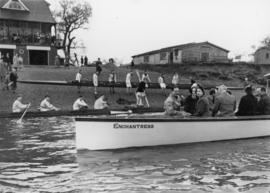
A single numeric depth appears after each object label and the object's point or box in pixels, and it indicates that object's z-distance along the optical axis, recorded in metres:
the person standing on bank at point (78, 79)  36.97
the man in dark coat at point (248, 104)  16.39
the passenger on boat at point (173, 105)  15.31
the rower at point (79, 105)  26.59
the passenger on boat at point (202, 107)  15.12
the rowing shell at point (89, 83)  37.25
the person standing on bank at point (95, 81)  36.62
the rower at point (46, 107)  26.88
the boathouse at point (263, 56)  78.00
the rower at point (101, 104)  27.22
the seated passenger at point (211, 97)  16.93
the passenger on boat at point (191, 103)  15.82
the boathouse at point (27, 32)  56.03
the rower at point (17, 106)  25.89
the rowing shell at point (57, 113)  25.70
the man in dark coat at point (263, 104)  16.95
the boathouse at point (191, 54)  68.81
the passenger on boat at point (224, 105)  15.79
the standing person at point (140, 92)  31.16
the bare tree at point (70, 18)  76.62
